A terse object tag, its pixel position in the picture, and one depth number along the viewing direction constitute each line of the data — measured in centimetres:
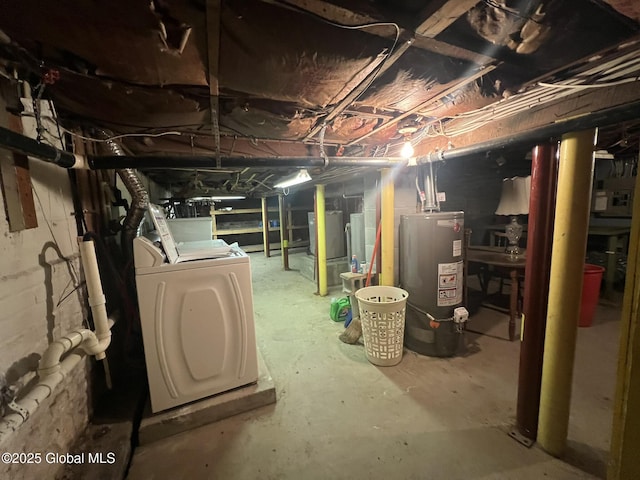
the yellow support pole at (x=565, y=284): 120
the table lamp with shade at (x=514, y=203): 301
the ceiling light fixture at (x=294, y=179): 322
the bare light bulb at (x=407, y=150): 212
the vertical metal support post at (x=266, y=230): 686
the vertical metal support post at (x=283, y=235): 565
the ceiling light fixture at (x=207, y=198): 580
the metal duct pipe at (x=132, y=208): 175
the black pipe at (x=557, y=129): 102
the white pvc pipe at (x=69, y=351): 86
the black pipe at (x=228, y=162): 151
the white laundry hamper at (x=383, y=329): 211
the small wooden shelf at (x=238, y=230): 729
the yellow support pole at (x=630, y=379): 77
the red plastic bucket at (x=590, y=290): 266
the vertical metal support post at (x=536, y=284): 134
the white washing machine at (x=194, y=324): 155
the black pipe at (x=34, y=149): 87
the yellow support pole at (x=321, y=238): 398
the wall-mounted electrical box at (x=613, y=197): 362
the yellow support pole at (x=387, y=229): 246
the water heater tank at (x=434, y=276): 217
